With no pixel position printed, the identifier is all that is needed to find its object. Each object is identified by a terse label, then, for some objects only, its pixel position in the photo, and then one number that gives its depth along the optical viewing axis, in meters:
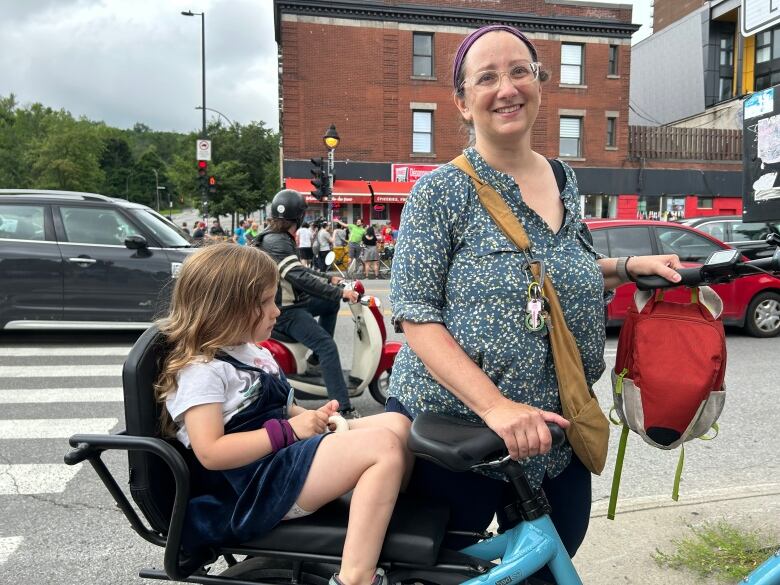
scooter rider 5.04
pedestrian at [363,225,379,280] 20.55
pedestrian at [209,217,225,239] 21.59
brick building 26.28
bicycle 1.62
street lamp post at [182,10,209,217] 27.58
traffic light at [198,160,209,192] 23.12
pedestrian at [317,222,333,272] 18.98
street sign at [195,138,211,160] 23.45
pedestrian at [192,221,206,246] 22.97
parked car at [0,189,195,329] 7.88
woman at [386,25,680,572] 1.53
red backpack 1.71
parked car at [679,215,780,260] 10.91
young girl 1.64
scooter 5.32
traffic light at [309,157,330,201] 17.31
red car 8.53
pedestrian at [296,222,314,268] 20.24
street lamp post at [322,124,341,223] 16.73
